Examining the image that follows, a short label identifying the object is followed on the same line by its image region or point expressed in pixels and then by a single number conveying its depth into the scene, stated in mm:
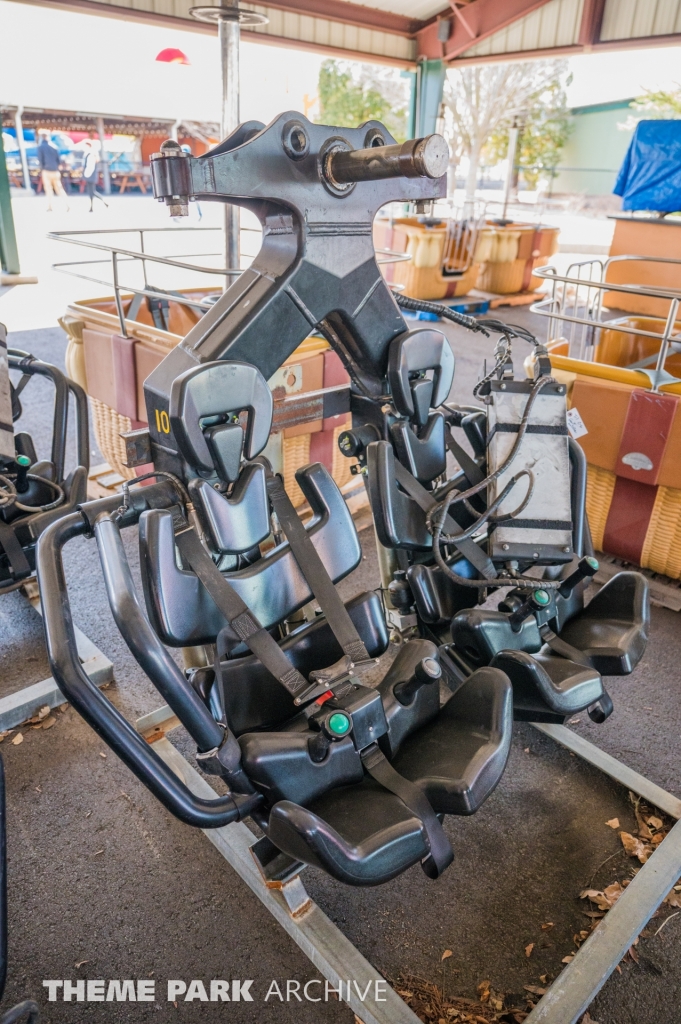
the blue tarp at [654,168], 8234
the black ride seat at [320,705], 1208
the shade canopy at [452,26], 7898
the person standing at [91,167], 11680
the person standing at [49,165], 10758
